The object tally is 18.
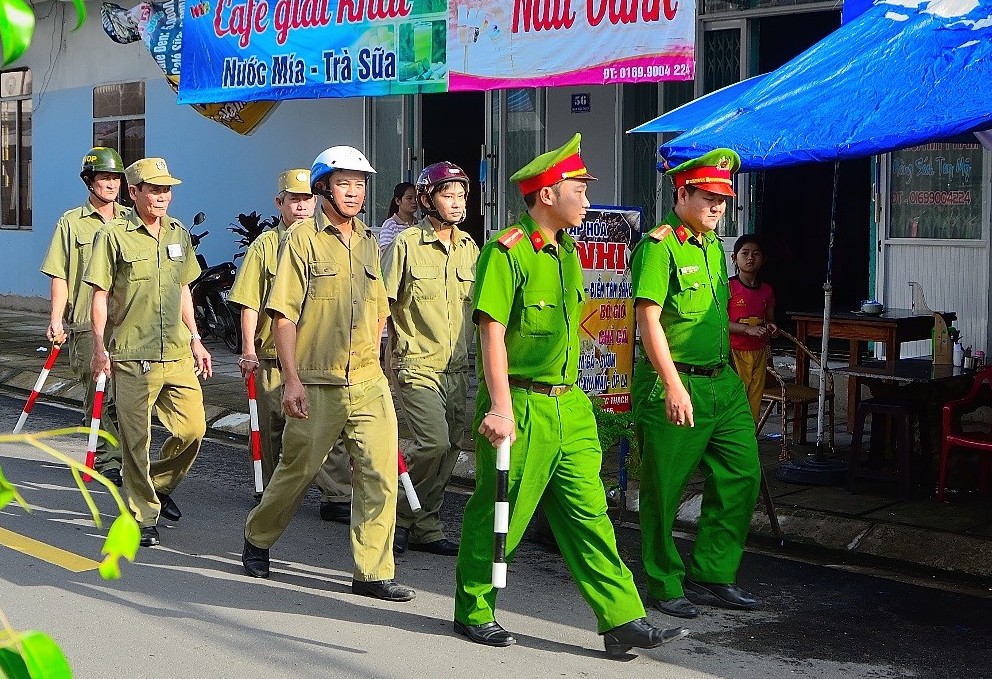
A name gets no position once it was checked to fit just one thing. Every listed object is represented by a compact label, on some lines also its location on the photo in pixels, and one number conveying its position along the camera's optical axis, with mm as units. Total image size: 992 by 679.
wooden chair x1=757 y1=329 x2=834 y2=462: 8867
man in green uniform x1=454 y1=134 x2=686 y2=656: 5133
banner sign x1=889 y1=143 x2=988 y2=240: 10617
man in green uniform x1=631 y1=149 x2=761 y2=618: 5750
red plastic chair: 7559
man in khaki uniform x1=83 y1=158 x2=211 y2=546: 7066
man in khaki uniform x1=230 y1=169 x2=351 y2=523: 6836
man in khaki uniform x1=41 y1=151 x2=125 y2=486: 8781
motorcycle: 15516
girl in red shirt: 8500
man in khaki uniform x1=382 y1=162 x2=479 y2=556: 6922
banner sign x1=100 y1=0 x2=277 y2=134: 14461
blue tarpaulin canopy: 6312
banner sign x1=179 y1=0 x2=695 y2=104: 9773
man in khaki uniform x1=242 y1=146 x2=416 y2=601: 5973
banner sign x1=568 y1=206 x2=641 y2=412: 7570
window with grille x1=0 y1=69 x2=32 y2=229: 20797
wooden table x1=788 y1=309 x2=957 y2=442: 9031
